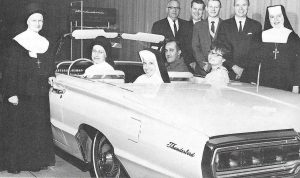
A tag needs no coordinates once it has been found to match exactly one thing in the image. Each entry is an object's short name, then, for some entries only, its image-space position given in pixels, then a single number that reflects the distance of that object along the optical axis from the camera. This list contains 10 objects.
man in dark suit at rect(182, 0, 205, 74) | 6.17
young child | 4.43
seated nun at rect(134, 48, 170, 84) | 4.34
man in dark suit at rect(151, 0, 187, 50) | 6.55
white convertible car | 2.77
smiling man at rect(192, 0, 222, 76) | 5.72
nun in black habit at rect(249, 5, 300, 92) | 4.84
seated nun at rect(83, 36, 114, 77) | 4.56
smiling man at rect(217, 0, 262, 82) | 5.38
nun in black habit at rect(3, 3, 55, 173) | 4.43
